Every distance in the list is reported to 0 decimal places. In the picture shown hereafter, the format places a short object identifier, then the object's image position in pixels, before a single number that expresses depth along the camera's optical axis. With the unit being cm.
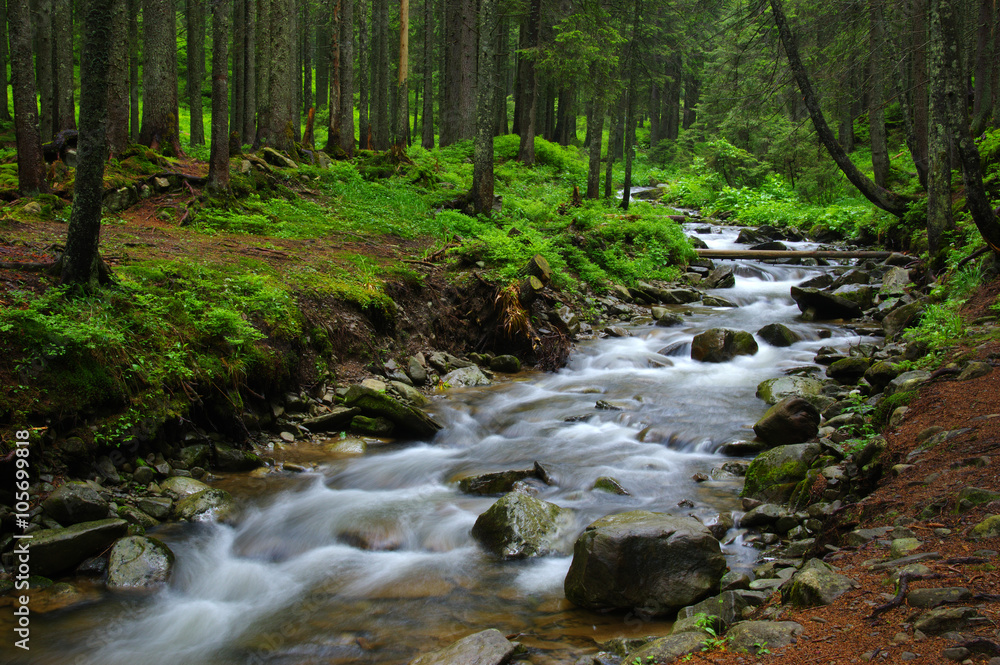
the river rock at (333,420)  777
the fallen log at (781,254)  1761
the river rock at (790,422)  675
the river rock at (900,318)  1041
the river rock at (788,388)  819
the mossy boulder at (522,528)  546
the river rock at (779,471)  567
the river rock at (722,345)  1125
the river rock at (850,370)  869
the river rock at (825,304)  1321
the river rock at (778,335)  1180
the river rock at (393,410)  802
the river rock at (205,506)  576
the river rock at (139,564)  480
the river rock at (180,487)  595
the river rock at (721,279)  1741
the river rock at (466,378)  991
